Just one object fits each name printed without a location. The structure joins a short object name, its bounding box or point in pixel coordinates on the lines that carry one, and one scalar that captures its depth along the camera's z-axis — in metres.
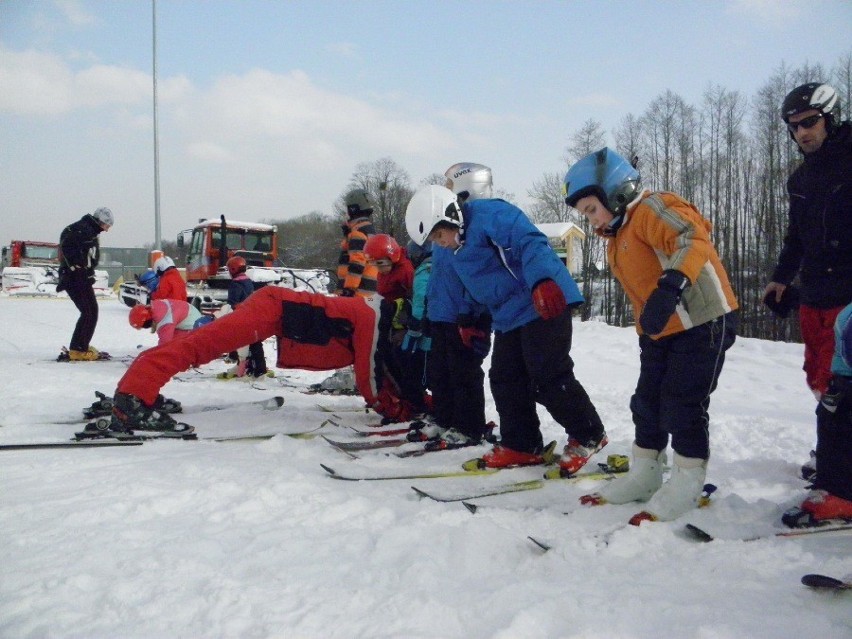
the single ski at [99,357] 7.88
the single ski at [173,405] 4.29
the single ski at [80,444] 3.38
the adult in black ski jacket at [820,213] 2.83
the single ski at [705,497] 2.40
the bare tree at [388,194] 38.34
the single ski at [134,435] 3.65
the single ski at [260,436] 3.86
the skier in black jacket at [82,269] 7.96
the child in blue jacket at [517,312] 3.28
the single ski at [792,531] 2.19
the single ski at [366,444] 3.74
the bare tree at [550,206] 37.91
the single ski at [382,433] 4.19
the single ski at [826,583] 1.67
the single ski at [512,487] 2.70
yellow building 30.86
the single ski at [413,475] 3.02
